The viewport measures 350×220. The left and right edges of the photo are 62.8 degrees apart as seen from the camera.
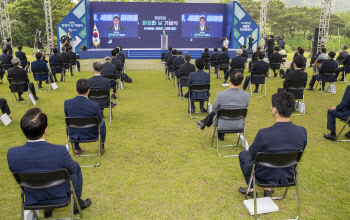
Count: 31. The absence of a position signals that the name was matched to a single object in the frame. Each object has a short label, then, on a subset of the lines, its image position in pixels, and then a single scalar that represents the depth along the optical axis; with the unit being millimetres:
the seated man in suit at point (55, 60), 11164
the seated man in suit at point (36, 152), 2590
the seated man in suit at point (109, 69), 8461
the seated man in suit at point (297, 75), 7286
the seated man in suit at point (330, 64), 9430
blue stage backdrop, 23797
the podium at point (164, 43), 23198
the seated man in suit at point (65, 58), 12430
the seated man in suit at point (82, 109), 4461
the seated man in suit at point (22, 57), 13250
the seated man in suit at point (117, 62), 10117
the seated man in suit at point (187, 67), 8609
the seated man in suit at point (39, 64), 9492
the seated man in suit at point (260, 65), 9211
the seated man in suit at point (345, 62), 10798
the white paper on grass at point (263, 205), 3391
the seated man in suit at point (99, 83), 6246
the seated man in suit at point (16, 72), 8086
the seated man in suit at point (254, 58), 12356
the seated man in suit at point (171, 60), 11720
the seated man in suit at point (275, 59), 12164
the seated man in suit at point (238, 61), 10867
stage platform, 21778
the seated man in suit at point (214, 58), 12941
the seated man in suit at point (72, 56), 13830
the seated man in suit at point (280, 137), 3047
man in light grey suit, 4891
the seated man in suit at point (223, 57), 12031
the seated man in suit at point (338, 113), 5227
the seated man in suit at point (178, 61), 10719
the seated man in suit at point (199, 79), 6965
